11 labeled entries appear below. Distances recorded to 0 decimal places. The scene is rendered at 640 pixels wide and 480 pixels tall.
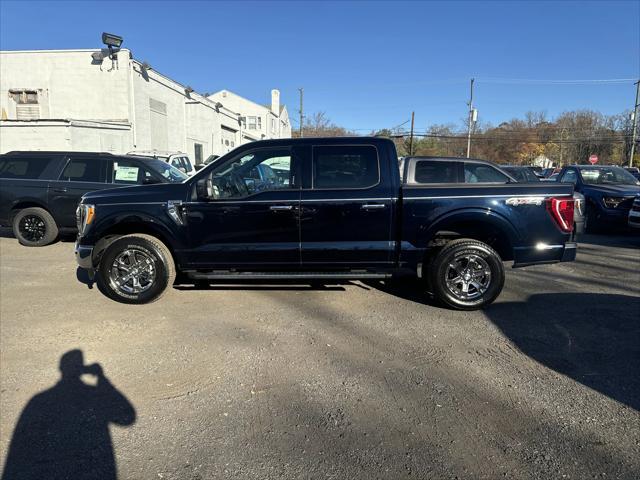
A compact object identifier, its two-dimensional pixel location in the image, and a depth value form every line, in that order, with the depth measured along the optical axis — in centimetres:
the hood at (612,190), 1020
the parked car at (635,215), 909
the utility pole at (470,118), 4934
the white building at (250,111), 5566
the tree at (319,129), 8325
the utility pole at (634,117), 4141
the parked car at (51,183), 854
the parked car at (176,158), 1369
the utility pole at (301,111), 6385
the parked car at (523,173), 1244
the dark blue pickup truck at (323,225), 490
